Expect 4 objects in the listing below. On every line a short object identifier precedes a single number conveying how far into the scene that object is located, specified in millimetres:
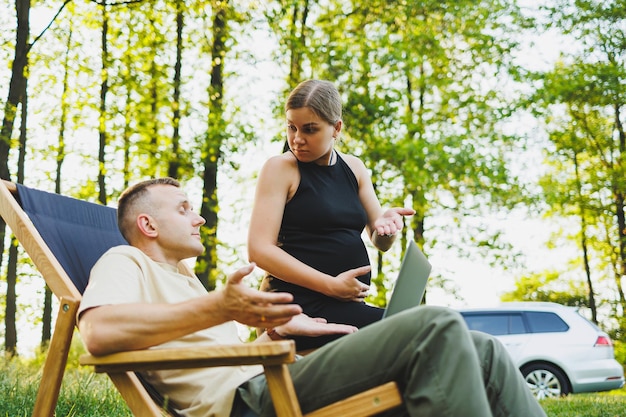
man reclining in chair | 2039
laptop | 2356
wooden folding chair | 2098
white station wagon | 12523
